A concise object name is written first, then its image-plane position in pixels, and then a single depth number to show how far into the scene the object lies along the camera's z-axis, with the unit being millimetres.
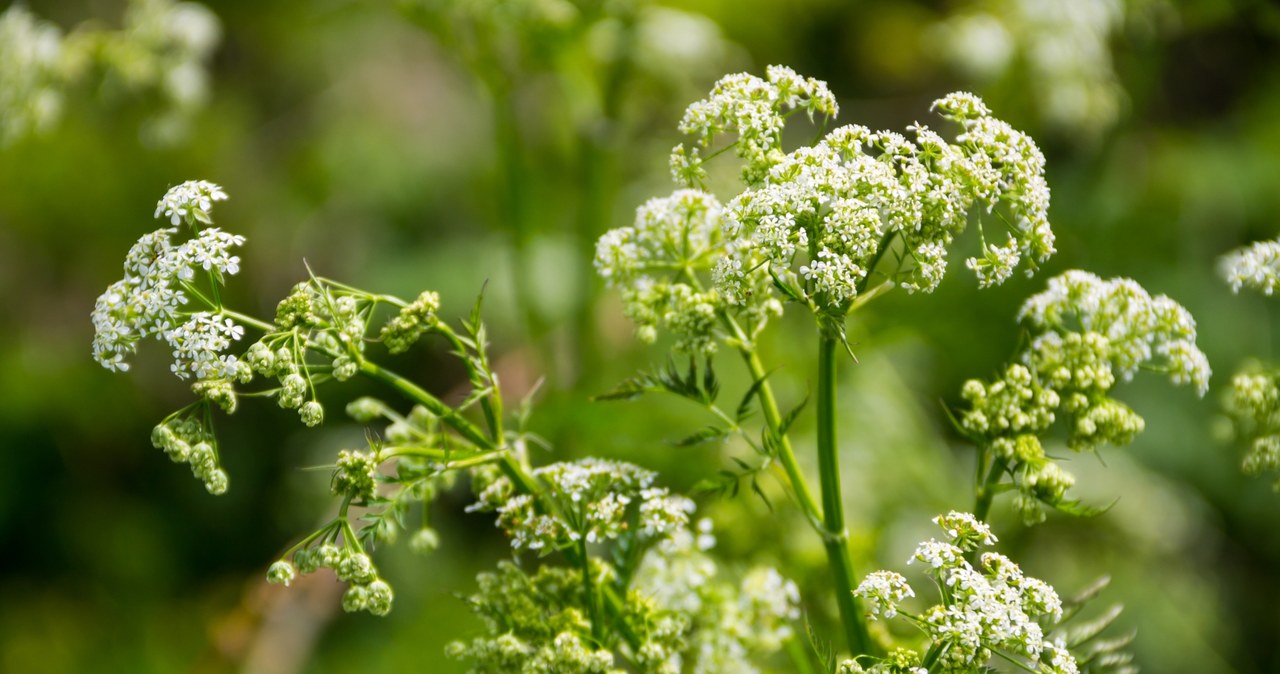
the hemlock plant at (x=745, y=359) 848
